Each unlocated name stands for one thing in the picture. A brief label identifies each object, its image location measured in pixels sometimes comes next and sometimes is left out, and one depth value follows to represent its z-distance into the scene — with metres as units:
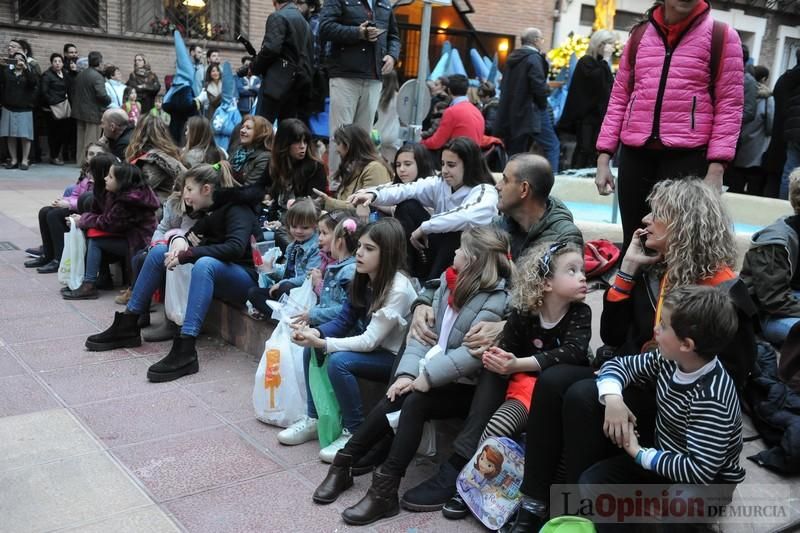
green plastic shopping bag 4.11
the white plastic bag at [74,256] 6.70
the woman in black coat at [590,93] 9.36
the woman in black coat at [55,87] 14.06
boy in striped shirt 2.78
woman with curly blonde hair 3.07
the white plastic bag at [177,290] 5.59
